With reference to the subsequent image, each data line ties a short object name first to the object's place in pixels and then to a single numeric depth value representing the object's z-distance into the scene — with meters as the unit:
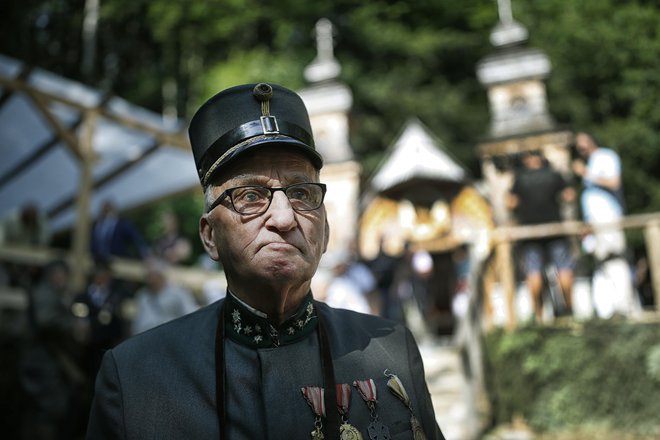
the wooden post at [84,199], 7.47
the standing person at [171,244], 8.09
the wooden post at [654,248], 7.47
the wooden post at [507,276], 7.66
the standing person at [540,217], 7.36
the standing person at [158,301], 5.78
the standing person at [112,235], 8.09
